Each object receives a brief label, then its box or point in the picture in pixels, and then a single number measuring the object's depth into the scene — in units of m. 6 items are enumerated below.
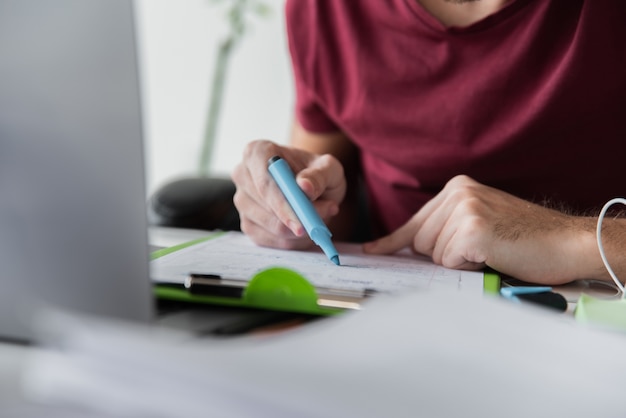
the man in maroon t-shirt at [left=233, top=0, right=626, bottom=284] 0.79
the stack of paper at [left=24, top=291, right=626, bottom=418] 0.25
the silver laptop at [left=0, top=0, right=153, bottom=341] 0.37
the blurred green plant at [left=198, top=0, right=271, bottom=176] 2.25
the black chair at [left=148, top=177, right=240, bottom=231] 0.94
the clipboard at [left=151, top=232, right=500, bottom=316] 0.48
